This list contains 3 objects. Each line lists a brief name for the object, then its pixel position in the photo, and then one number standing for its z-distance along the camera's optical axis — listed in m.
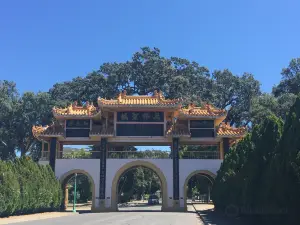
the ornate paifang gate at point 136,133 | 22.08
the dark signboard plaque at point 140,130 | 22.48
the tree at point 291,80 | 32.74
